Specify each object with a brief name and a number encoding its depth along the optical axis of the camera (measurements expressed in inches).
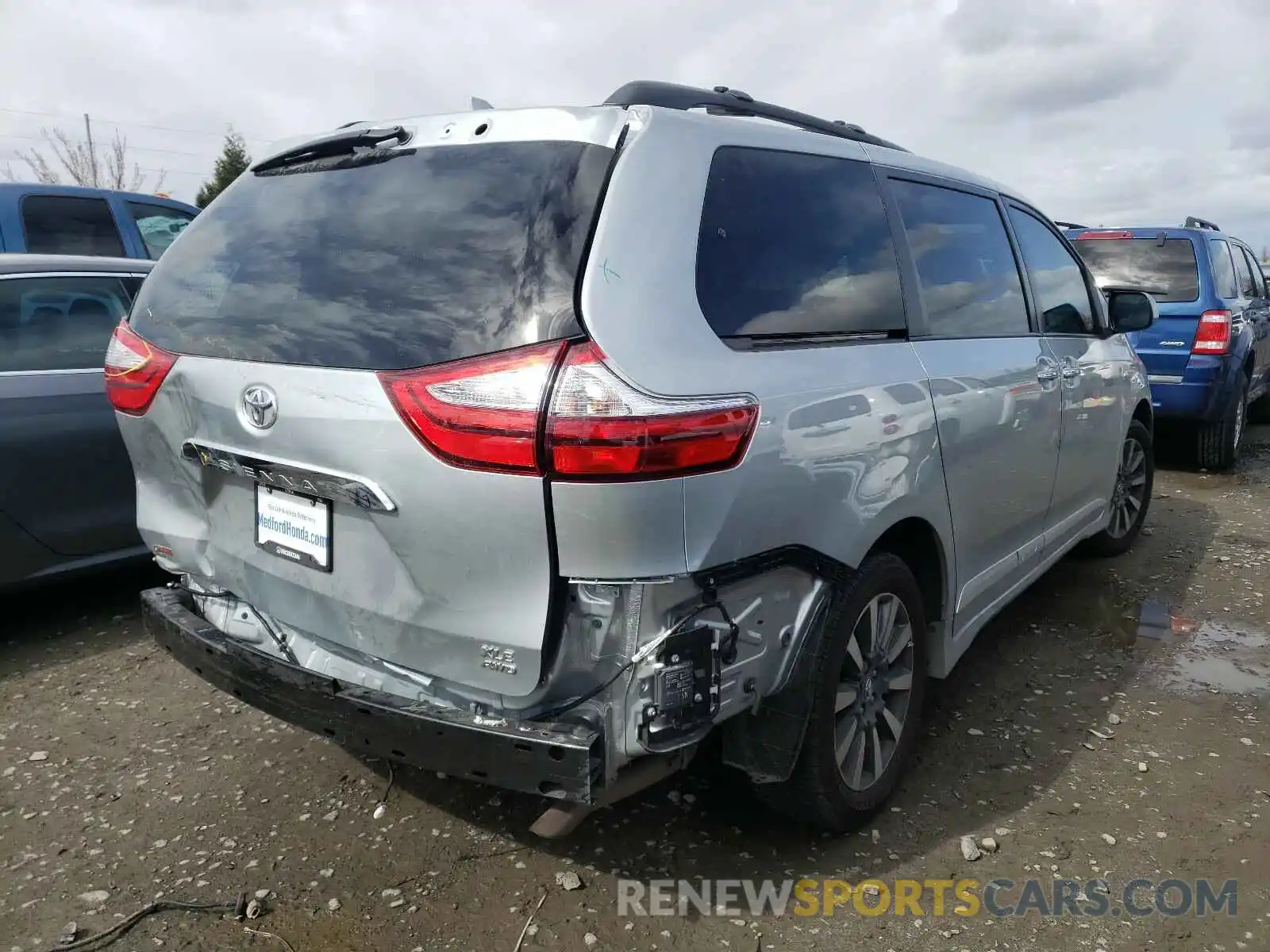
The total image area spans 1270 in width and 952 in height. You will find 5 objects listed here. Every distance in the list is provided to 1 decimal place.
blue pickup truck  271.0
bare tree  1061.8
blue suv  280.2
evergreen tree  1412.4
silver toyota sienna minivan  75.0
